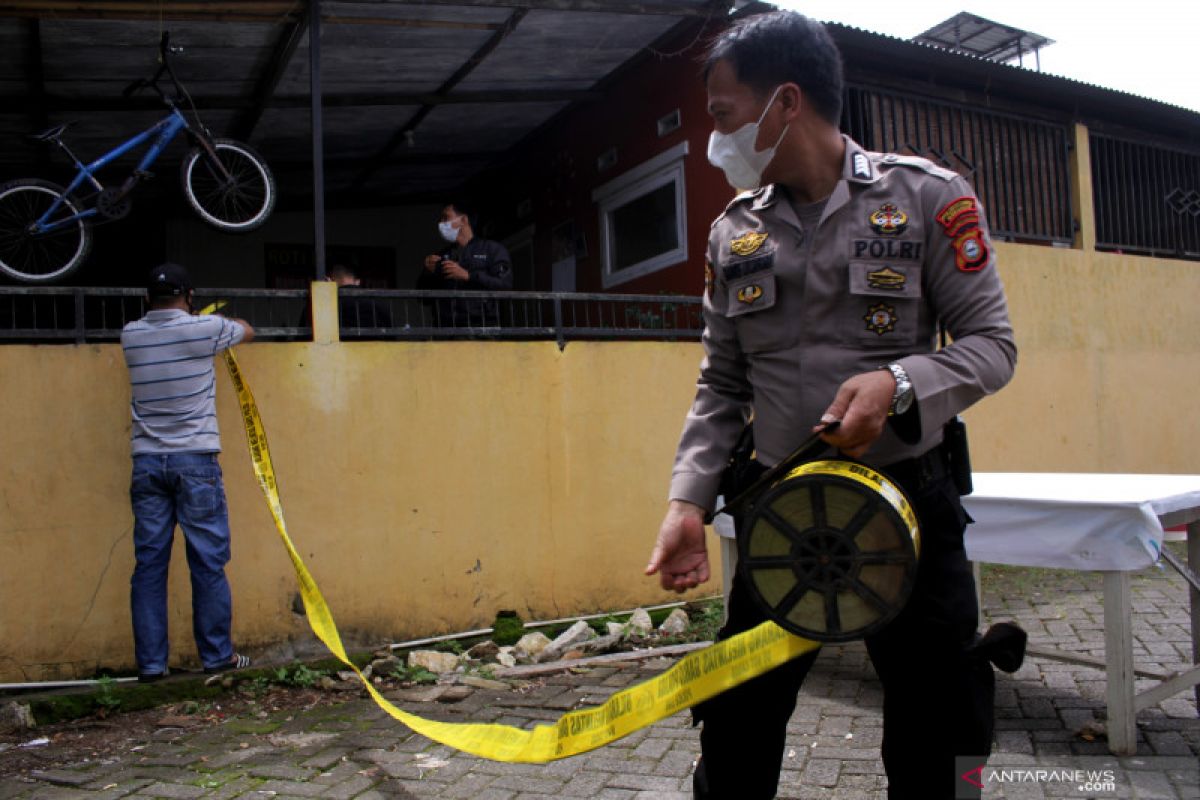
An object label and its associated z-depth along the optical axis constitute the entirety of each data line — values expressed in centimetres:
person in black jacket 735
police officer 197
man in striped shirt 516
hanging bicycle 669
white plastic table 370
